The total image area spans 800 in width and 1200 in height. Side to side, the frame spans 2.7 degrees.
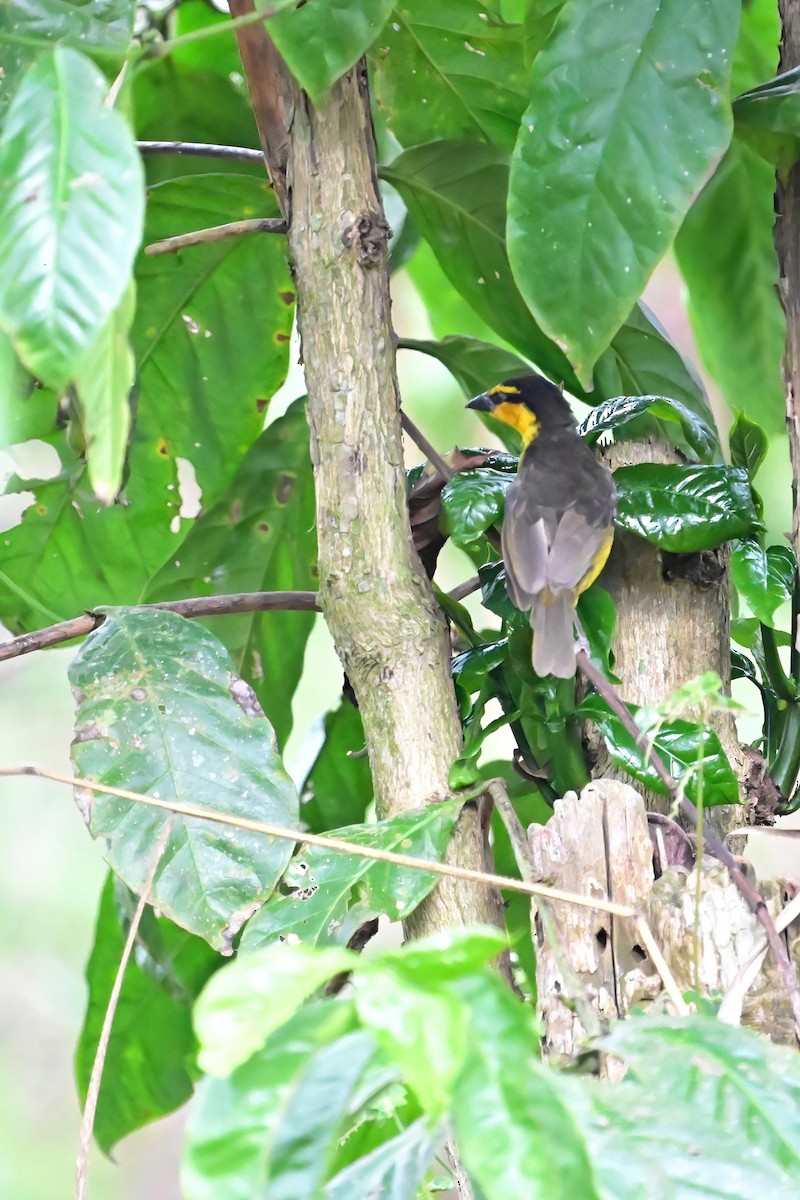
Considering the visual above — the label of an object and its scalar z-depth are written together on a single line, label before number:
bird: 6.72
